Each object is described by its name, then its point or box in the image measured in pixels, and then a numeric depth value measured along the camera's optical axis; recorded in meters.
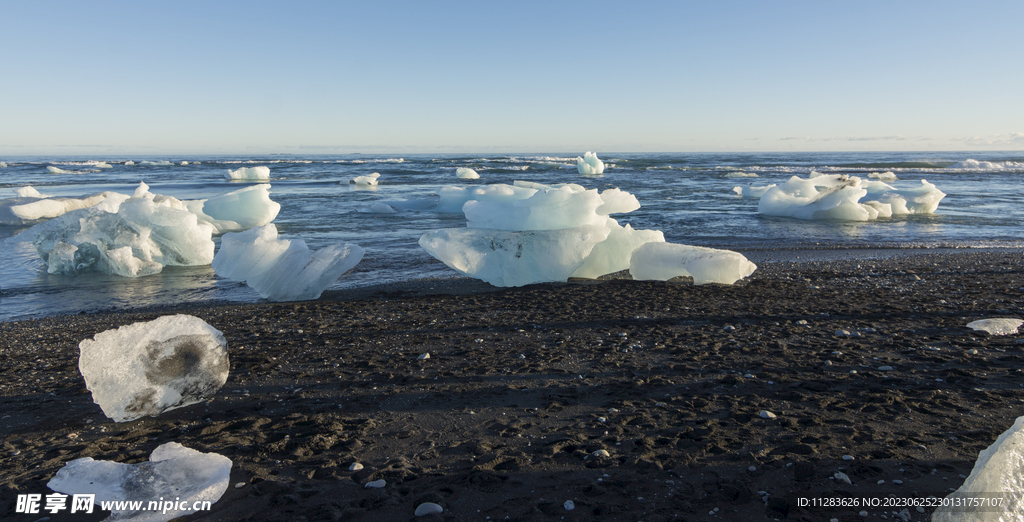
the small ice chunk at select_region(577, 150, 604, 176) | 31.54
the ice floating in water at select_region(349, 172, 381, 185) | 24.38
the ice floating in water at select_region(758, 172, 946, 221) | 12.20
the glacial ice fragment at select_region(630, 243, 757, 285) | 5.66
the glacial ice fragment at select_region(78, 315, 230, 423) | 2.84
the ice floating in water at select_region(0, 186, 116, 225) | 12.07
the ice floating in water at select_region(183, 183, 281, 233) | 11.04
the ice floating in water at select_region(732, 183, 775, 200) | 17.09
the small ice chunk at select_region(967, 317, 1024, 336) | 3.92
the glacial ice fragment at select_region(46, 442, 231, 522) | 2.12
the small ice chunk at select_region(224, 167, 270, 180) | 27.05
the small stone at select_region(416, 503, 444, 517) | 2.04
